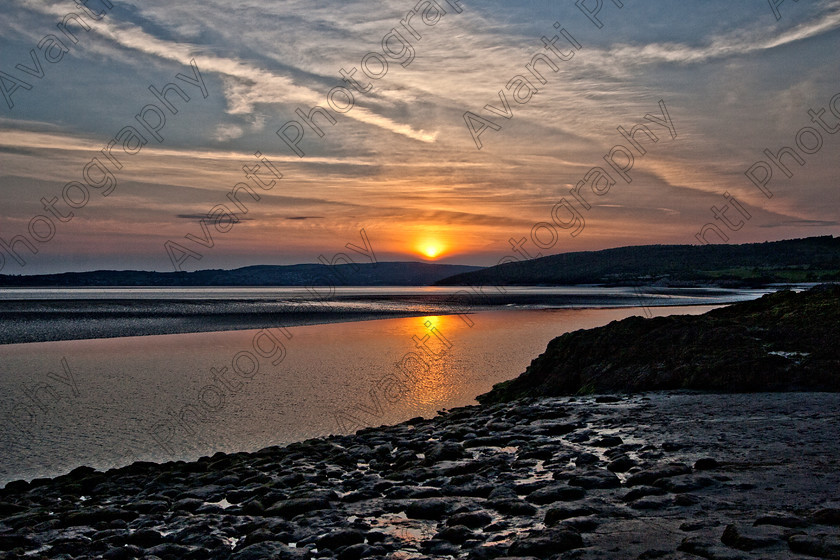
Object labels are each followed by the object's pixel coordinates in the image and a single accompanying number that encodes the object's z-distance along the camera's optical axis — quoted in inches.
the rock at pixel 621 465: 438.9
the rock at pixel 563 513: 342.0
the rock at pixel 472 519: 354.6
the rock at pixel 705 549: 265.6
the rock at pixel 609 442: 517.9
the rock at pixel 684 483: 373.4
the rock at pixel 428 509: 381.1
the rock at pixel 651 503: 349.7
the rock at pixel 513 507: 367.6
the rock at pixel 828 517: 292.8
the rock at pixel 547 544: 294.5
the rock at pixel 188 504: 431.5
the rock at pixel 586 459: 459.8
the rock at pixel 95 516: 405.1
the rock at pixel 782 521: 294.0
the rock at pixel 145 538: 362.0
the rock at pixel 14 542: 362.6
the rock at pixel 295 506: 403.2
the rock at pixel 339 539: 338.3
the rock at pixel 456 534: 333.4
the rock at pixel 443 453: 510.6
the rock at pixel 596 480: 402.3
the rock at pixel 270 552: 320.8
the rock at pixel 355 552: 323.9
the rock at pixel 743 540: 273.5
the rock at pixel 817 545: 256.4
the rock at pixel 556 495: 384.5
